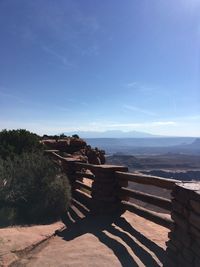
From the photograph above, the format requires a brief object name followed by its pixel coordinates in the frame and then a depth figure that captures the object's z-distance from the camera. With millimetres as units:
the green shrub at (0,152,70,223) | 5650
